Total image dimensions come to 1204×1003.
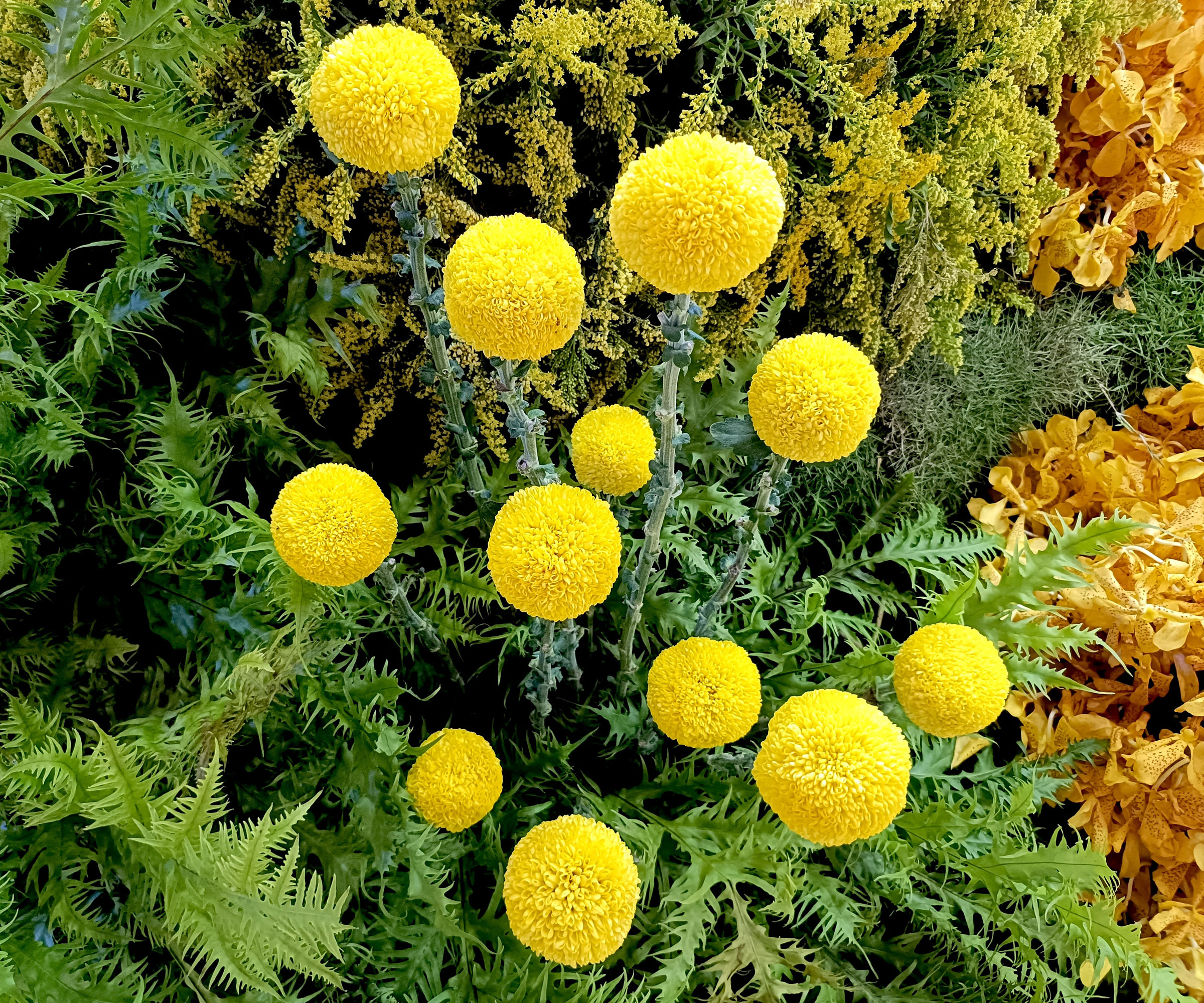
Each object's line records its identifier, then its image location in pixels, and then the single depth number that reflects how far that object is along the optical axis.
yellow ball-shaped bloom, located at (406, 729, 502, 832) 0.57
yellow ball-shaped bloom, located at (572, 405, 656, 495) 0.58
